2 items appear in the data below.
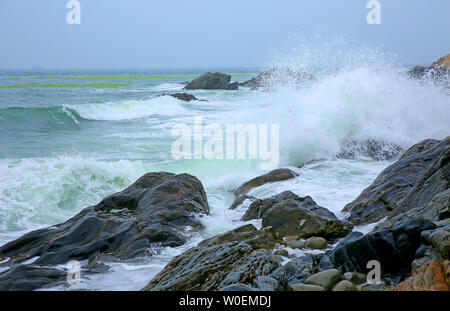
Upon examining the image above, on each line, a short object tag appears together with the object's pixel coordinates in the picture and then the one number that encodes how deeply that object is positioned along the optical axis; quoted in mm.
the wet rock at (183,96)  29995
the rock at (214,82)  44125
